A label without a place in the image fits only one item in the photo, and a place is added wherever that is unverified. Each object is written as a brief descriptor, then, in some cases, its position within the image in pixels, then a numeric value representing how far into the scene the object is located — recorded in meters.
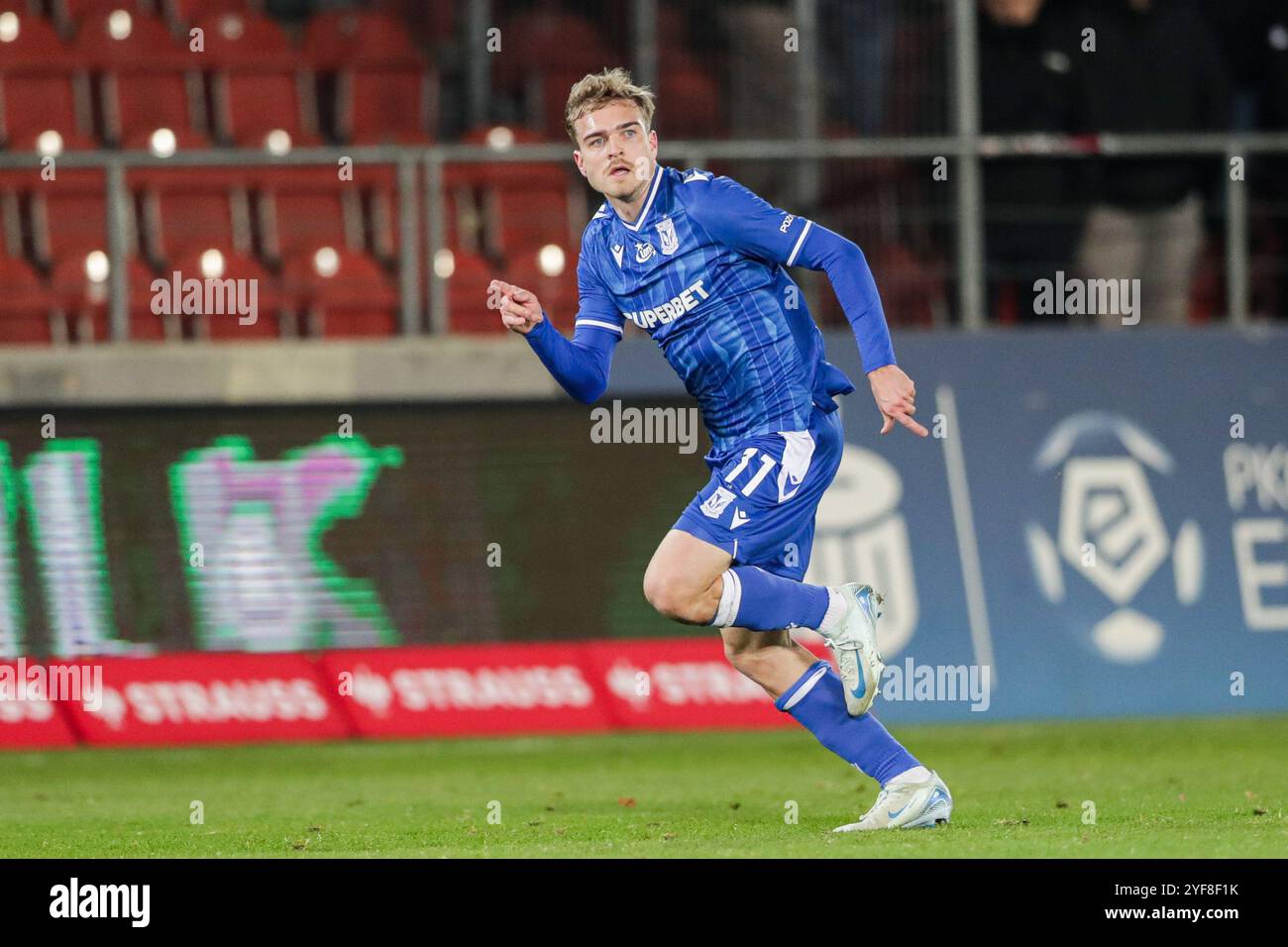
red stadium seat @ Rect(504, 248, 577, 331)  13.05
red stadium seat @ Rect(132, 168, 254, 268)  13.57
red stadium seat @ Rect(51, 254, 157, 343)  12.89
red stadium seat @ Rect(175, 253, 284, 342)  12.96
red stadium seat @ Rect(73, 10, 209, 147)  14.48
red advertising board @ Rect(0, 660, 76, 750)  11.81
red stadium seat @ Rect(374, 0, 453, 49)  16.12
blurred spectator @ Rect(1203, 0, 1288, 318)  13.27
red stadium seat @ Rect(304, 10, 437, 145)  14.82
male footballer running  7.12
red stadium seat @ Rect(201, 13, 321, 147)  14.61
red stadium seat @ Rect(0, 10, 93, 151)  14.30
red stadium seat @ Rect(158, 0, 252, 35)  15.44
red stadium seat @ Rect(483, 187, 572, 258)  13.98
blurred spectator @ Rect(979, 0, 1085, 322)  12.93
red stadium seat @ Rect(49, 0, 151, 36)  15.26
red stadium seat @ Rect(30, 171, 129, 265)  13.56
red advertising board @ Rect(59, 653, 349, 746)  11.92
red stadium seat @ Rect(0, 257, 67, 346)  12.81
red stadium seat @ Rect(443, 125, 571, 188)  14.04
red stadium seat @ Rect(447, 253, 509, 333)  13.32
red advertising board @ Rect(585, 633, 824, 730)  12.11
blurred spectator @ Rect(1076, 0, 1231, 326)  12.75
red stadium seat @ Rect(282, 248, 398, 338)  13.05
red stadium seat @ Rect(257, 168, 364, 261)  13.81
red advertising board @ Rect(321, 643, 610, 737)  12.09
